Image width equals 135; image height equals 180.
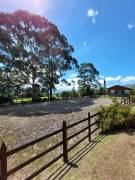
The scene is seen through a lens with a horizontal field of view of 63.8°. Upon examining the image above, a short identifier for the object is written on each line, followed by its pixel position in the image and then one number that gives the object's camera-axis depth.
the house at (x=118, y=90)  37.96
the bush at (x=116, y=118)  5.24
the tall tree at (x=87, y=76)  36.02
